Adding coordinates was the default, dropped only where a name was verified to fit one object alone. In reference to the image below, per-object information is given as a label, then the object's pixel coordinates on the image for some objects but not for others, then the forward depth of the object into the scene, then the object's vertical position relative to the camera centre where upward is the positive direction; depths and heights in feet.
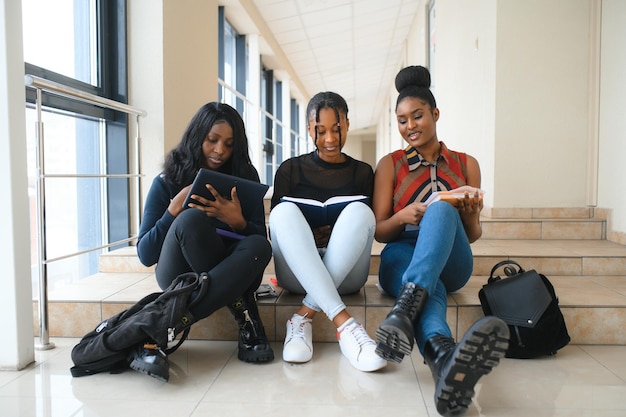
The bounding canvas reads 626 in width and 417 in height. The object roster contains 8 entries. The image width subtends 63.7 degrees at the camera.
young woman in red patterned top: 4.08 -0.65
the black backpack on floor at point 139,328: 5.13 -1.44
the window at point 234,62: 17.98 +4.90
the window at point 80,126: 7.60 +1.06
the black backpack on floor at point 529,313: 5.64 -1.42
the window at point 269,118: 23.85 +3.44
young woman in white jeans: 5.60 -0.57
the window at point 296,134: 35.55 +3.99
